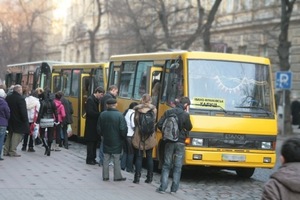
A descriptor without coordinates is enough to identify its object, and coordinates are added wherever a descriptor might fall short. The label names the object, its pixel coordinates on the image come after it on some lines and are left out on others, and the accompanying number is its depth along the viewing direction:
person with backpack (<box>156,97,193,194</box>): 10.88
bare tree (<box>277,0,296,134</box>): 28.81
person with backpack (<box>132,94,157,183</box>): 11.67
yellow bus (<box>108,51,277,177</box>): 12.91
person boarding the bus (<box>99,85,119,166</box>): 13.93
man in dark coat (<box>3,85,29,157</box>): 14.77
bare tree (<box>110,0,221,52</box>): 34.50
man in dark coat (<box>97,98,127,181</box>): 11.58
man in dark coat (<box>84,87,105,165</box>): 14.13
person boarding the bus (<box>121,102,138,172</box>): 13.20
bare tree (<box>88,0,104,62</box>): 40.46
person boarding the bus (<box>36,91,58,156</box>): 15.93
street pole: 28.46
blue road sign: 27.16
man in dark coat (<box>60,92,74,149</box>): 17.91
